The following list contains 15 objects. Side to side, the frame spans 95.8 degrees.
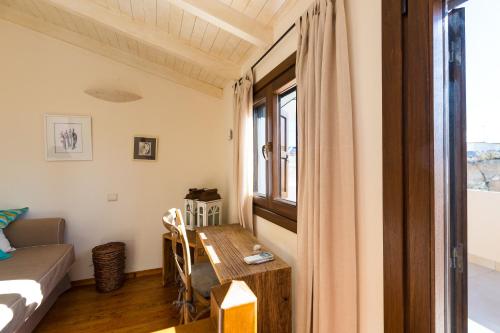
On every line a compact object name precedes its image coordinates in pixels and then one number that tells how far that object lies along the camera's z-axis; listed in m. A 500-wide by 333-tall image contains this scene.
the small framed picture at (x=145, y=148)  2.84
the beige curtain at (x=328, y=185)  0.98
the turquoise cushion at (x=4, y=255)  1.98
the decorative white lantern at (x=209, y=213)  2.45
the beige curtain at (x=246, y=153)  2.15
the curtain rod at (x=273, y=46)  1.53
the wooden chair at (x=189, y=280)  1.56
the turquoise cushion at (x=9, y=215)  2.16
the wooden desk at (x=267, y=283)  1.25
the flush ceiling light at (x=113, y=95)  2.54
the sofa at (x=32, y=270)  1.44
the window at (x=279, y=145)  1.66
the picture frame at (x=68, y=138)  2.54
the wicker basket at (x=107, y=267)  2.44
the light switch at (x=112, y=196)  2.75
